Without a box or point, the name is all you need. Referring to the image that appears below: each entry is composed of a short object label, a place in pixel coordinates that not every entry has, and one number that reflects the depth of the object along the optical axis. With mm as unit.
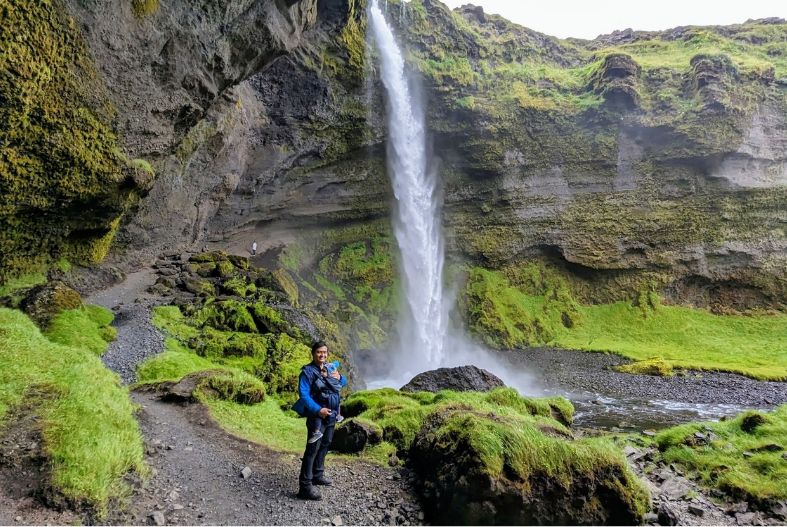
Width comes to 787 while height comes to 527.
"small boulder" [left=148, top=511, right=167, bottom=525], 5512
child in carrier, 6441
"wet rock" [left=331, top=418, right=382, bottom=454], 8672
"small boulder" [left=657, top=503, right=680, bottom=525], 6703
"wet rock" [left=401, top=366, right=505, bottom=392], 20031
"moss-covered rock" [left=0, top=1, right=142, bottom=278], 12719
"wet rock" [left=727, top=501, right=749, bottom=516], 8227
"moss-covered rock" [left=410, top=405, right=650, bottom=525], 5988
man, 6422
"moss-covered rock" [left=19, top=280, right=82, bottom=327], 14586
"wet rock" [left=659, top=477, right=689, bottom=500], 8750
